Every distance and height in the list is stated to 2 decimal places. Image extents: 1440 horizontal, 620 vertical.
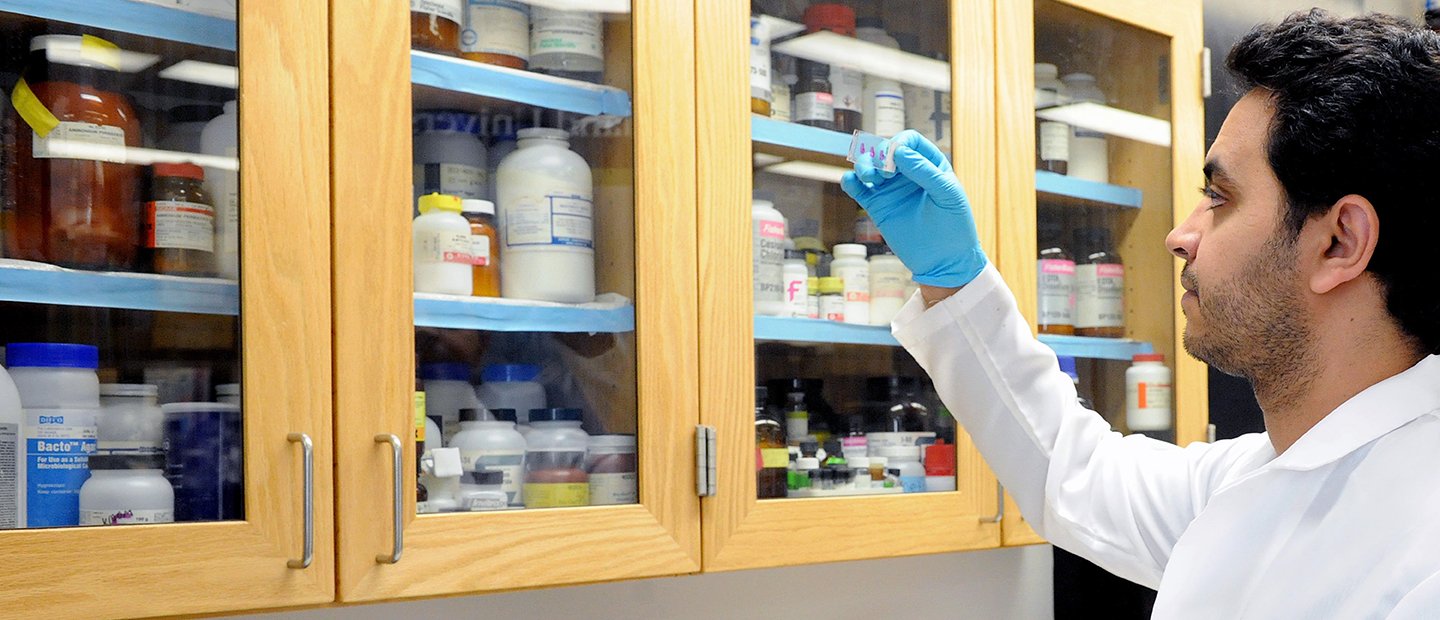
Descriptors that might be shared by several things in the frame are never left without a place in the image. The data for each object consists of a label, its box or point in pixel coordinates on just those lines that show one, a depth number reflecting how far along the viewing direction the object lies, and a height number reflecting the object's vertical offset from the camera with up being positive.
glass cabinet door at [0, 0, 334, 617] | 1.17 +0.05
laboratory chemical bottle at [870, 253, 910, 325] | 1.93 +0.06
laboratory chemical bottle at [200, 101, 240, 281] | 1.23 +0.14
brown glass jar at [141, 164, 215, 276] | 1.24 +0.11
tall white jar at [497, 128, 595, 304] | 1.54 +0.13
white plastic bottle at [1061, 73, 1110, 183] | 2.21 +0.32
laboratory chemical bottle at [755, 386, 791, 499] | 1.70 -0.17
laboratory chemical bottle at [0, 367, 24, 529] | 1.12 -0.10
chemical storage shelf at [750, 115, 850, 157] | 1.73 +0.27
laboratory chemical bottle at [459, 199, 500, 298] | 1.50 +0.10
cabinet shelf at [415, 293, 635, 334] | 1.42 +0.02
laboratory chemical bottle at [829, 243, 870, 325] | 1.90 +0.08
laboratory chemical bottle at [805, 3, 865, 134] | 1.87 +0.37
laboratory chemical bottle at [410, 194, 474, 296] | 1.41 +0.10
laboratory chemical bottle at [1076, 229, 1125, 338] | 2.23 +0.07
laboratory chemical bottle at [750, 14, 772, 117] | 1.74 +0.36
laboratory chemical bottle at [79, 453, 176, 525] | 1.17 -0.14
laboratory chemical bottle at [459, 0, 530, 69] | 1.49 +0.35
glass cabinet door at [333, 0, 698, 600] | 1.36 +0.05
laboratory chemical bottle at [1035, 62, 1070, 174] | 2.12 +0.33
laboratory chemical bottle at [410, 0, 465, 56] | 1.41 +0.35
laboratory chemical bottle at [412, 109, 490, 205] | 1.41 +0.20
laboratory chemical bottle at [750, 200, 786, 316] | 1.73 +0.10
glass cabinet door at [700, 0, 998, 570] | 1.65 +0.05
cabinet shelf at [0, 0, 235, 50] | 1.22 +0.30
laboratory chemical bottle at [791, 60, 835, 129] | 1.84 +0.33
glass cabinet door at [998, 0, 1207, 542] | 2.16 +0.22
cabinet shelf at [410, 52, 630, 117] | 1.42 +0.29
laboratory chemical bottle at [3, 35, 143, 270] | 1.18 +0.16
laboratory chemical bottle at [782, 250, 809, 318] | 1.80 +0.06
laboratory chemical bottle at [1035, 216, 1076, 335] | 2.13 +0.07
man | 1.31 +0.01
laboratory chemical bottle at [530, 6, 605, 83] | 1.55 +0.35
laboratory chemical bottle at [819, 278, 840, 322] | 1.86 +0.04
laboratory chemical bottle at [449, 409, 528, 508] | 1.47 -0.13
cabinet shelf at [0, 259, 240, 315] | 1.15 +0.04
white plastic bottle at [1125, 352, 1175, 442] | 2.28 -0.13
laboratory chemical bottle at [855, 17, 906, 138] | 1.93 +0.34
